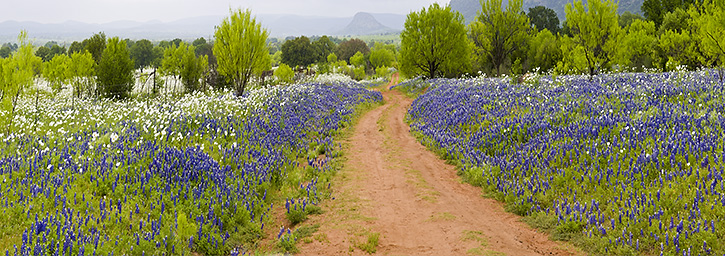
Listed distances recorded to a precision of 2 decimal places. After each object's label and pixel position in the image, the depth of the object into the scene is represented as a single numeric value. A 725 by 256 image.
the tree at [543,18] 73.19
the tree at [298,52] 94.88
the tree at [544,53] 44.41
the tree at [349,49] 121.00
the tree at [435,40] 35.03
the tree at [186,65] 38.66
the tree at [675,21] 41.74
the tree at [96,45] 44.22
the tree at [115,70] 31.34
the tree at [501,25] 32.09
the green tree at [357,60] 90.19
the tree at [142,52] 105.81
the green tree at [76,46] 81.69
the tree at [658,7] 51.48
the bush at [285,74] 48.62
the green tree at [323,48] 102.38
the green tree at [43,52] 98.31
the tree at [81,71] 32.44
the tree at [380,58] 92.81
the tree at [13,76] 13.16
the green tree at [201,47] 53.17
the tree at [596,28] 20.89
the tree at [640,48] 39.84
